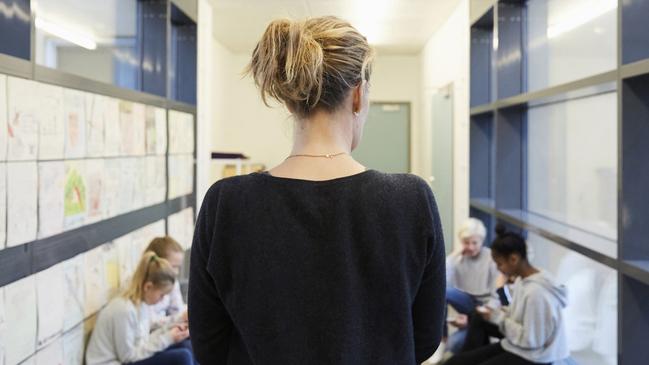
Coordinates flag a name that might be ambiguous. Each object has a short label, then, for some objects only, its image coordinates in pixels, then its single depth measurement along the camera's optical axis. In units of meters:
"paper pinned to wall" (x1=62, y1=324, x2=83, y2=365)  2.05
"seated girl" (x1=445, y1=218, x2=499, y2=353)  3.12
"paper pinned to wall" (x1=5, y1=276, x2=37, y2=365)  1.63
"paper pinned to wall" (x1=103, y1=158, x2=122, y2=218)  2.38
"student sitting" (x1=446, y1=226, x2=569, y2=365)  2.18
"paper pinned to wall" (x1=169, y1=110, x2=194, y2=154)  3.28
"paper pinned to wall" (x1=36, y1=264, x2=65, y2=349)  1.83
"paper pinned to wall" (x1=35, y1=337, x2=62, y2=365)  1.85
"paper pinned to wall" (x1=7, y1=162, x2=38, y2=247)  1.62
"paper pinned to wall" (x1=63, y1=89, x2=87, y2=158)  2.01
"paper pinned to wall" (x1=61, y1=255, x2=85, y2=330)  2.02
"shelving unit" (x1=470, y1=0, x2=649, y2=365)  1.63
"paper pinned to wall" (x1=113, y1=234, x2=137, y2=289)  2.53
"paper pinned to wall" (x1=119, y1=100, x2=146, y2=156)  2.56
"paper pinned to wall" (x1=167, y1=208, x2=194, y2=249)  3.34
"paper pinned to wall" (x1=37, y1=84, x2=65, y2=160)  1.81
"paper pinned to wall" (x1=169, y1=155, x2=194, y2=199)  3.31
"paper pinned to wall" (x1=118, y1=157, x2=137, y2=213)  2.56
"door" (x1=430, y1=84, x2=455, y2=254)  4.24
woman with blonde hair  0.79
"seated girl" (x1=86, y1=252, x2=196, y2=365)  2.25
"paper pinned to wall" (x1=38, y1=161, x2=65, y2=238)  1.81
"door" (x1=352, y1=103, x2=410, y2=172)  6.46
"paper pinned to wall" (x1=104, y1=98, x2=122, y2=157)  2.38
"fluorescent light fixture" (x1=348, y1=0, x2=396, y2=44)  4.05
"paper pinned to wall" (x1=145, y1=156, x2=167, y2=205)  2.92
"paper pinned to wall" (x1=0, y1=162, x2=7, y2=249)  1.57
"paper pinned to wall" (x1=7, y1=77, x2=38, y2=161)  1.62
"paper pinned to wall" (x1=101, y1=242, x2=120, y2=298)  2.38
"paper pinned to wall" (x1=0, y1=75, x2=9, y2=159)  1.56
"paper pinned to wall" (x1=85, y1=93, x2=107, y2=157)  2.20
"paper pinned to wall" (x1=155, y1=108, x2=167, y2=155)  3.03
